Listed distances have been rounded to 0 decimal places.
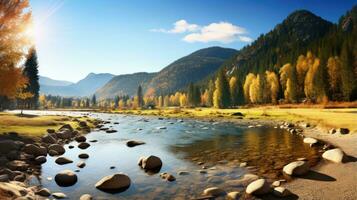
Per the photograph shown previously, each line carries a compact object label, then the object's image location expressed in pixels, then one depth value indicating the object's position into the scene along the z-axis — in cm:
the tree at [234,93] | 12100
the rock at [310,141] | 2847
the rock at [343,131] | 3258
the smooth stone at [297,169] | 1772
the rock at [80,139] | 3531
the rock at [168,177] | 1814
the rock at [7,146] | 2311
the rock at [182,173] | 1947
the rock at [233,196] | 1450
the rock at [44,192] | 1521
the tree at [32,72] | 10212
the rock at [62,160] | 2296
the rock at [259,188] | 1465
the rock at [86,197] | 1474
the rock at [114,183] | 1656
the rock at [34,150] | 2463
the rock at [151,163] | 2130
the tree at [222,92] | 11669
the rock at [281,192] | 1414
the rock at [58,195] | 1511
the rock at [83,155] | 2561
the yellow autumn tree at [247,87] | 12786
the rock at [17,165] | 1991
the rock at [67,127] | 4111
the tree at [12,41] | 2284
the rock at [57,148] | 2733
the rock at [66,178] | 1767
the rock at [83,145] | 3057
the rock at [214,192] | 1514
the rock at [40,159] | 2290
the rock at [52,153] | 2618
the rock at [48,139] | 3001
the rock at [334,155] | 1992
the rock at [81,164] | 2211
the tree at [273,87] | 11262
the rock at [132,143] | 3272
